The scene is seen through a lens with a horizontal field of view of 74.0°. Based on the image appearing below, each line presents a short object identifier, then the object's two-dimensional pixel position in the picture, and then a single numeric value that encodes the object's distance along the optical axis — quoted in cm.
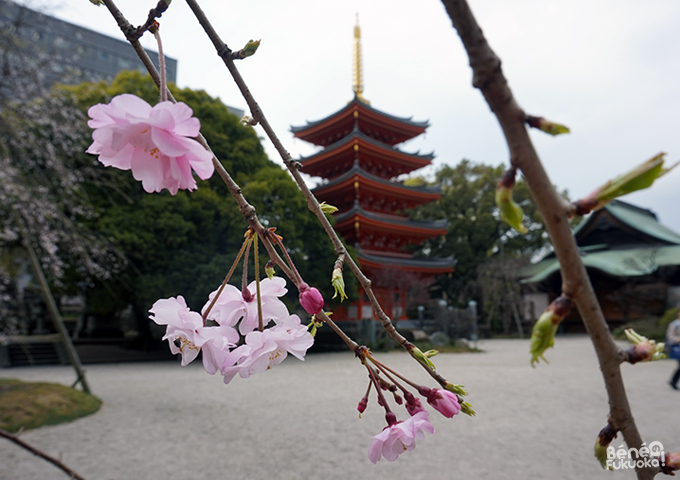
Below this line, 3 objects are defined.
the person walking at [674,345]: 418
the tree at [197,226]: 646
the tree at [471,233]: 1248
